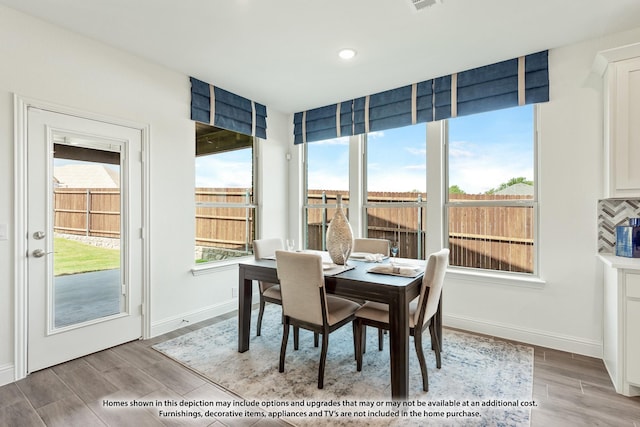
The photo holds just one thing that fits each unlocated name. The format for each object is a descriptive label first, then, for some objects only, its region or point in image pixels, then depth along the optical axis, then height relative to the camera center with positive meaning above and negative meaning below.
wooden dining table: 1.95 -0.53
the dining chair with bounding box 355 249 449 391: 2.08 -0.70
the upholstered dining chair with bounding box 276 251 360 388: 2.15 -0.61
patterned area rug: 1.91 -1.19
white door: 2.39 -0.19
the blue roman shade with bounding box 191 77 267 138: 3.45 +1.23
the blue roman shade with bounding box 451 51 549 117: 2.84 +1.21
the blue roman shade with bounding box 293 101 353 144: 4.07 +1.23
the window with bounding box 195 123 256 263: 3.62 +0.23
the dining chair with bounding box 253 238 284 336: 2.91 -0.68
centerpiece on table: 2.57 -0.20
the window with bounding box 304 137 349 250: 4.32 +0.44
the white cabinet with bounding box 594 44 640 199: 2.25 +0.68
